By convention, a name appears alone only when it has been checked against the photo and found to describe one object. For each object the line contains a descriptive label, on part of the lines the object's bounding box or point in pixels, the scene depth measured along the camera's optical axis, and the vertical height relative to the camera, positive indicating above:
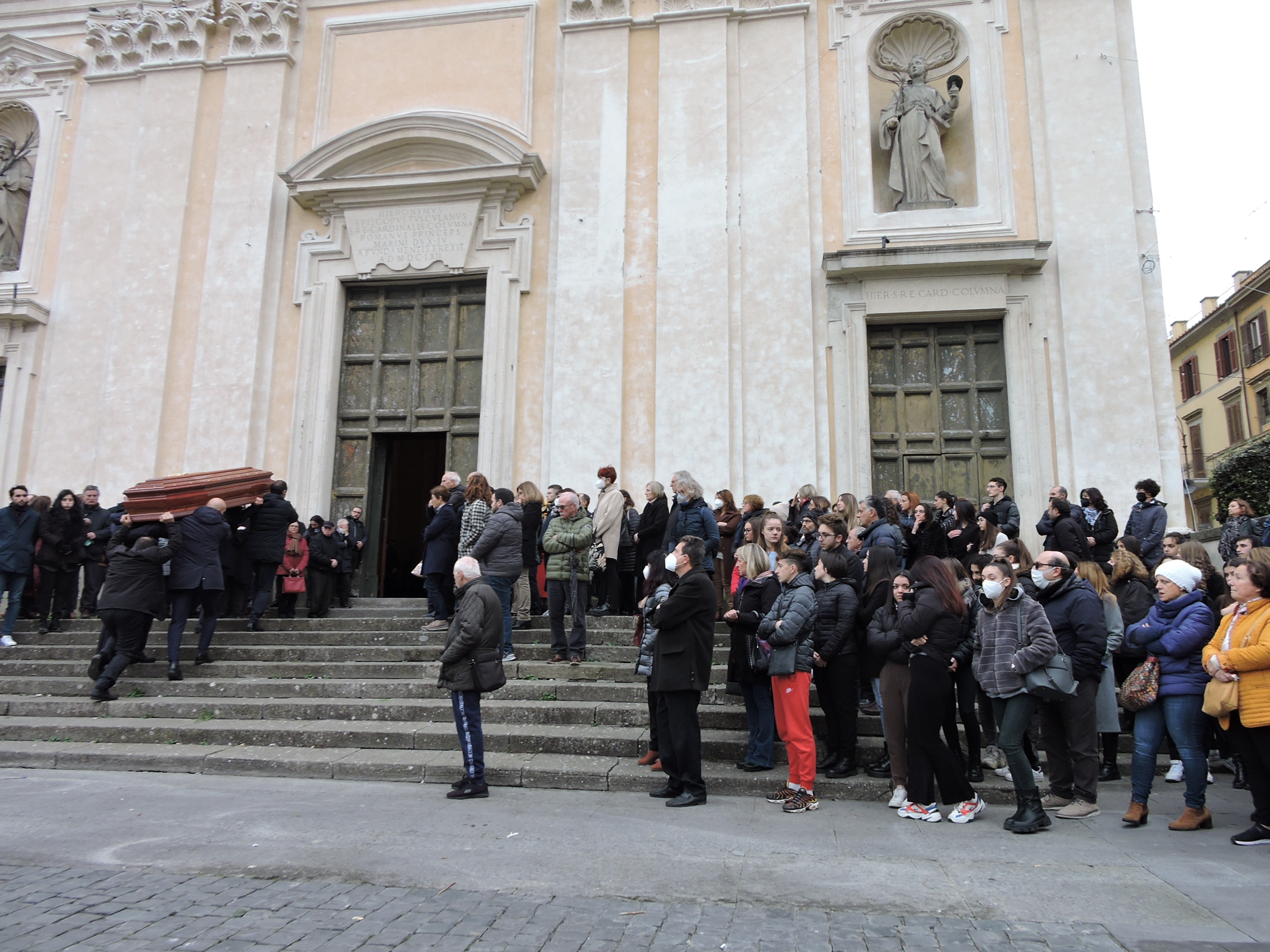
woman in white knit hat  5.69 -0.36
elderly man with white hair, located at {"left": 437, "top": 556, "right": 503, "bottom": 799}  6.42 -0.35
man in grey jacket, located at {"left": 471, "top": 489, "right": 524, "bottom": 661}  8.84 +0.70
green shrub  15.01 +2.58
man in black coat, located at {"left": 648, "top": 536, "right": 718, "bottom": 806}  6.25 -0.26
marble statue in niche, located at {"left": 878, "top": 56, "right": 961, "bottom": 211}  13.05 +6.68
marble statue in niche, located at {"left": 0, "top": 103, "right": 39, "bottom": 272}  15.33 +7.24
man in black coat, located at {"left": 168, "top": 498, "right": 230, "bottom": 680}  9.21 +0.42
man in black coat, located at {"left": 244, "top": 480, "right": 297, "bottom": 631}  10.40 +0.90
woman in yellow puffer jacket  5.30 -0.19
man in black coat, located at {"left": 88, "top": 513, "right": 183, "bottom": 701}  8.80 +0.15
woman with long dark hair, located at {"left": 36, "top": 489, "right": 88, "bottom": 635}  10.88 +0.76
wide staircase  7.07 -0.79
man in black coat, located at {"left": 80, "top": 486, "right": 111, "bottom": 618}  11.26 +0.86
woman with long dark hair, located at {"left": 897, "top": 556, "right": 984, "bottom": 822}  5.86 -0.43
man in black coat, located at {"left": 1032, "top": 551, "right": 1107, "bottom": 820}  6.10 -0.37
